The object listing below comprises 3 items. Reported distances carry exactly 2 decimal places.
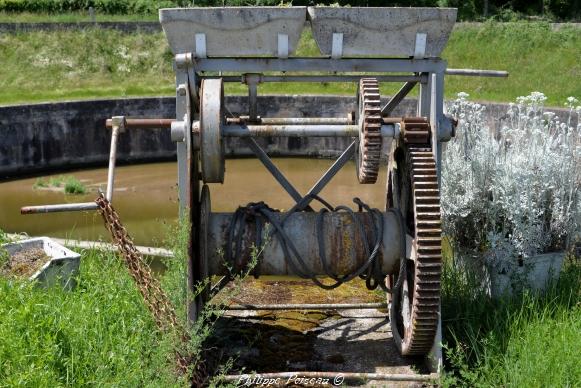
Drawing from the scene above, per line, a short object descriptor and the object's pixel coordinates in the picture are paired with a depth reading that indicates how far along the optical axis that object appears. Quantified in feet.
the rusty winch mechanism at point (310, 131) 14.82
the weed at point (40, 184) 45.55
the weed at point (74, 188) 43.70
